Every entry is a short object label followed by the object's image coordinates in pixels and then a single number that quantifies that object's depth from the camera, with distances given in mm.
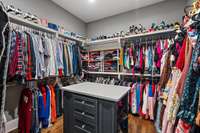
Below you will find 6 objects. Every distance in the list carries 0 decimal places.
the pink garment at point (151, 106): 2225
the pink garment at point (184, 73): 953
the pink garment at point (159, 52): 2193
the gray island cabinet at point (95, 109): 1183
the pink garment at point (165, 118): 1232
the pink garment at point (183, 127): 813
